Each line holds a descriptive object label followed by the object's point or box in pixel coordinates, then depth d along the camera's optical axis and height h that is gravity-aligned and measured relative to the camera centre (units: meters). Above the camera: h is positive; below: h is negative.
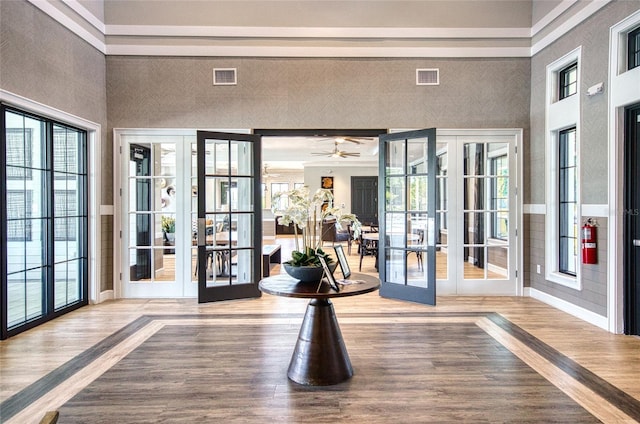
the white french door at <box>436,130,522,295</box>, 5.48 +0.02
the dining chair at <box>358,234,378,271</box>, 7.92 -0.72
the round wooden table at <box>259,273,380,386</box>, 2.75 -0.92
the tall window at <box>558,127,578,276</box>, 4.72 +0.12
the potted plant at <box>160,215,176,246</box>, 6.65 -0.28
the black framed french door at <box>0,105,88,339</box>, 3.79 -0.06
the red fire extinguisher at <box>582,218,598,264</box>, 4.13 -0.32
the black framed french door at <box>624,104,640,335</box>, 3.79 -0.11
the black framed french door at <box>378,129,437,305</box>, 4.99 -0.02
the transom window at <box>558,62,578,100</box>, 4.74 +1.60
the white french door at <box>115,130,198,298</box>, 5.42 +0.06
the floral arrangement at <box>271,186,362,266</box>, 2.85 +0.00
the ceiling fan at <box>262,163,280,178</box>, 14.73 +1.69
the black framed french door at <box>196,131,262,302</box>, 5.07 -0.04
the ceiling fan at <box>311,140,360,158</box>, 10.64 +1.70
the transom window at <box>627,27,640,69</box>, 3.78 +1.56
